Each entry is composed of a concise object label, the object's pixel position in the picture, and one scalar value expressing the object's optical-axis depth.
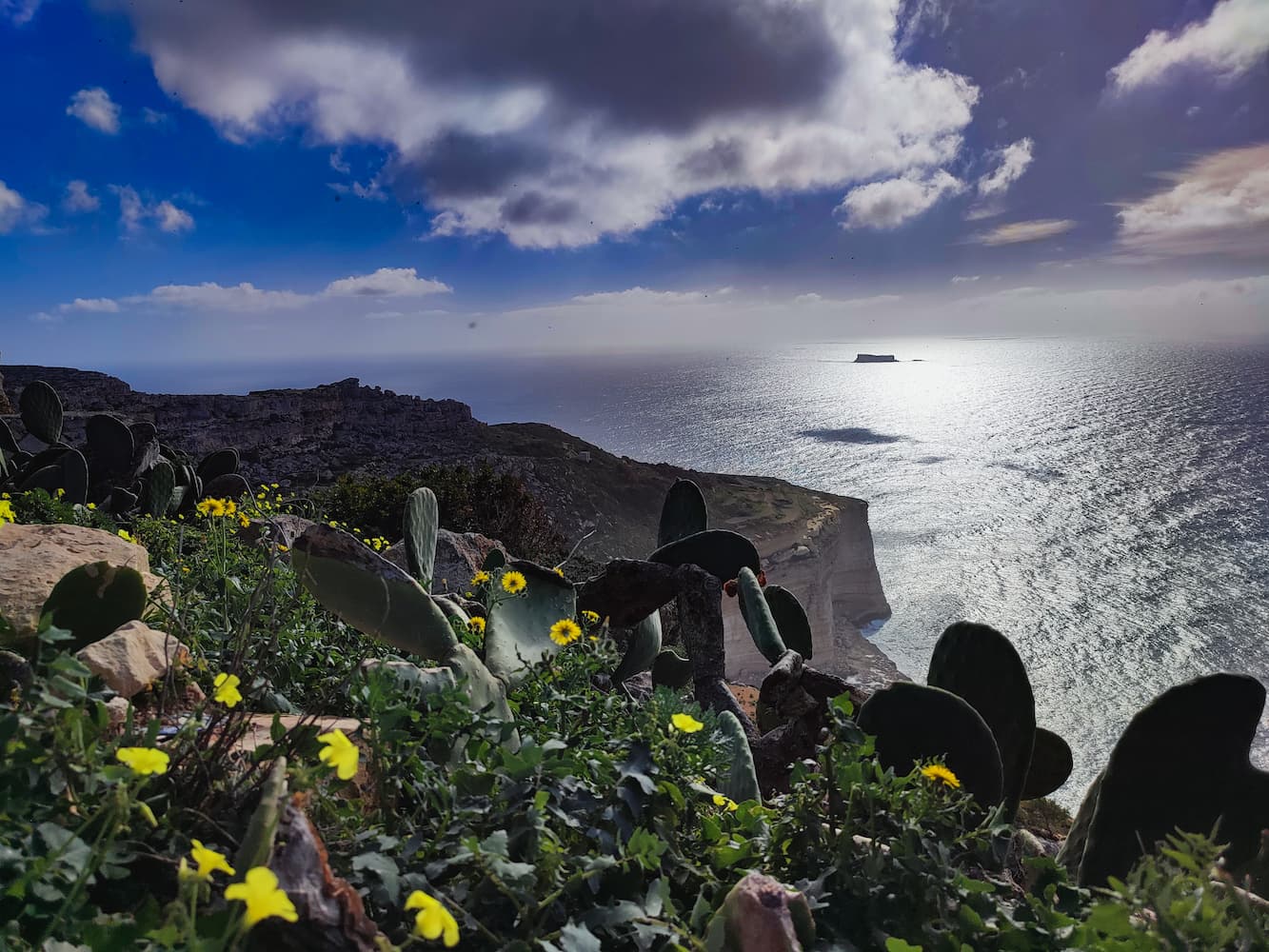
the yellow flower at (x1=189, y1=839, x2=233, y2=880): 0.75
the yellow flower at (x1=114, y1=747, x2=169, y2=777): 0.83
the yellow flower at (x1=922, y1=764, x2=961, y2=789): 1.31
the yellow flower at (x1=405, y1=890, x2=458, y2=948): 0.75
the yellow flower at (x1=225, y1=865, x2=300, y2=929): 0.65
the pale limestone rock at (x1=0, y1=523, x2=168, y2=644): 2.34
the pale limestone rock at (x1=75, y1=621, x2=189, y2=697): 1.84
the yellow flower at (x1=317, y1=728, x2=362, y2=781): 0.90
